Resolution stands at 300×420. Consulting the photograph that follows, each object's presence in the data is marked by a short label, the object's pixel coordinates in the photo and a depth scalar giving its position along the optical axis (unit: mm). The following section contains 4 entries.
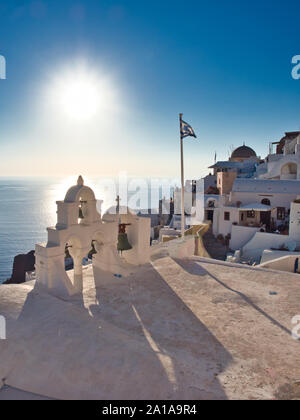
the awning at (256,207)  25516
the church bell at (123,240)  10406
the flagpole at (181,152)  12680
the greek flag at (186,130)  12625
